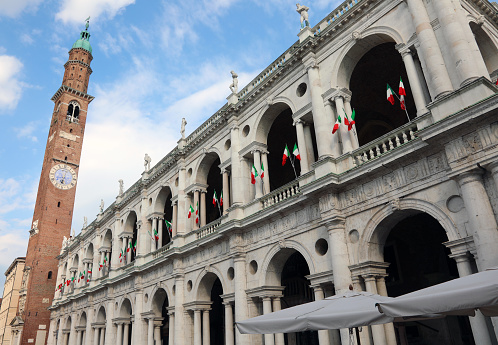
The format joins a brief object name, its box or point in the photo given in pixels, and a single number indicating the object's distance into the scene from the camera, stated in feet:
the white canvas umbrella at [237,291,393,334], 24.47
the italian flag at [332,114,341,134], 52.19
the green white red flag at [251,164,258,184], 66.28
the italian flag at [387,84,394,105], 49.43
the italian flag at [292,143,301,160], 60.23
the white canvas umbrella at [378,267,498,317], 18.70
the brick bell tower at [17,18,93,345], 177.99
